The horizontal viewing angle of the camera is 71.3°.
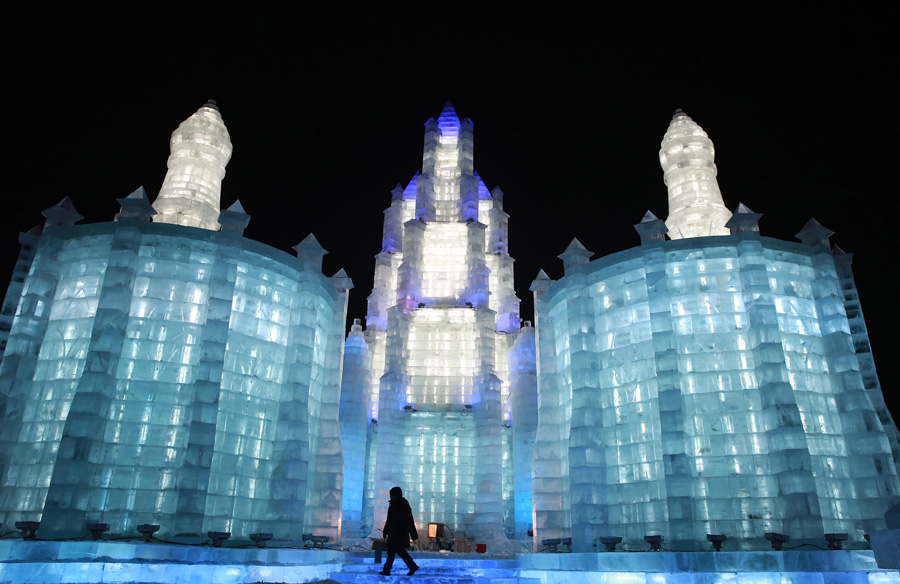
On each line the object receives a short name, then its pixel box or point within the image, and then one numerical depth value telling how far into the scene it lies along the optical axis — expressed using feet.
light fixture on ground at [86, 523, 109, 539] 62.34
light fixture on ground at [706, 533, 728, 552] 64.22
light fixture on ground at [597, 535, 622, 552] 69.77
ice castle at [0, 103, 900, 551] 72.49
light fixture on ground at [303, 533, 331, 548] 82.23
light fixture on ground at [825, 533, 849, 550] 64.49
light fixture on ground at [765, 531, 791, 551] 62.23
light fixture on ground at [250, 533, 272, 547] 70.74
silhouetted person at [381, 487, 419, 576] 54.65
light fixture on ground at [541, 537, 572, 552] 80.28
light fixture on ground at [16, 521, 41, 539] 63.67
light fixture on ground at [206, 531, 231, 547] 66.04
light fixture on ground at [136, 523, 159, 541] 63.36
